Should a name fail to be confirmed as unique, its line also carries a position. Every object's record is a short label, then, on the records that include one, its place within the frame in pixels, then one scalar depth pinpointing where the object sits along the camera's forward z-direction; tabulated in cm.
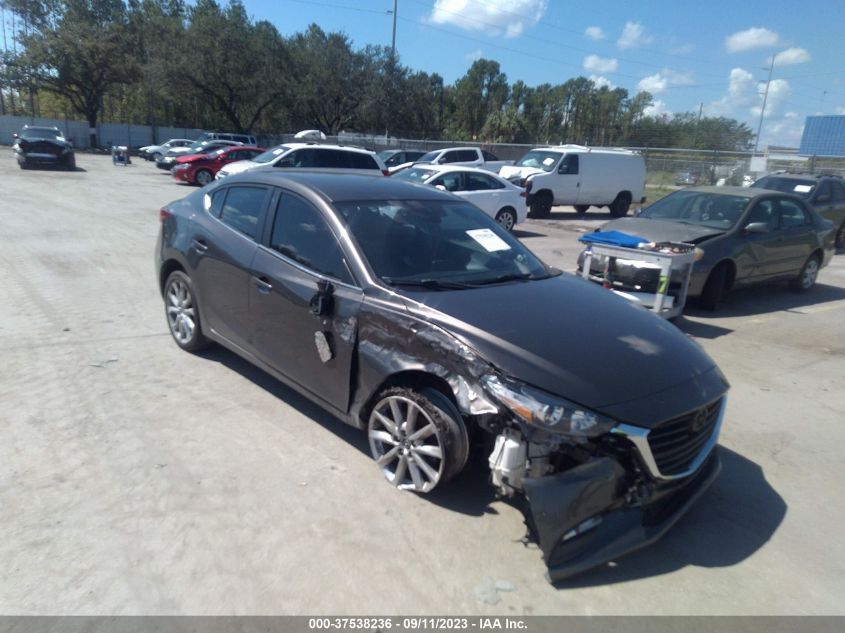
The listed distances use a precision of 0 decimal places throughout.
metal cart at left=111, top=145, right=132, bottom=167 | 3275
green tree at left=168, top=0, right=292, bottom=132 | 4216
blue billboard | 6247
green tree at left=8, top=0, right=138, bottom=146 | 4478
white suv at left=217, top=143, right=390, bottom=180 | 1753
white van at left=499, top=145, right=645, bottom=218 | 1906
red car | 2306
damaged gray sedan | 296
